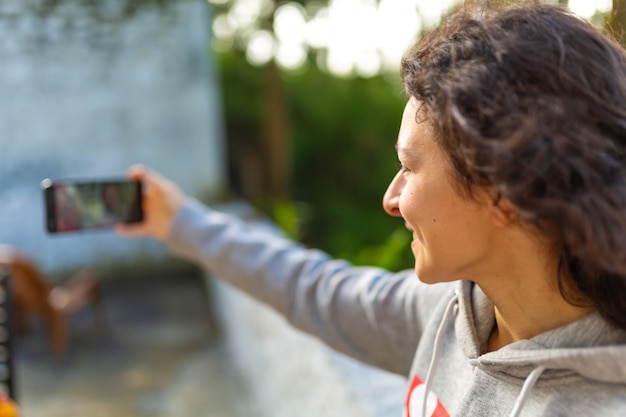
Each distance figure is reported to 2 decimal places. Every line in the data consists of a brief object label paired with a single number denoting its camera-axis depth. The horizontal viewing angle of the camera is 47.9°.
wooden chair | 4.81
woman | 0.81
